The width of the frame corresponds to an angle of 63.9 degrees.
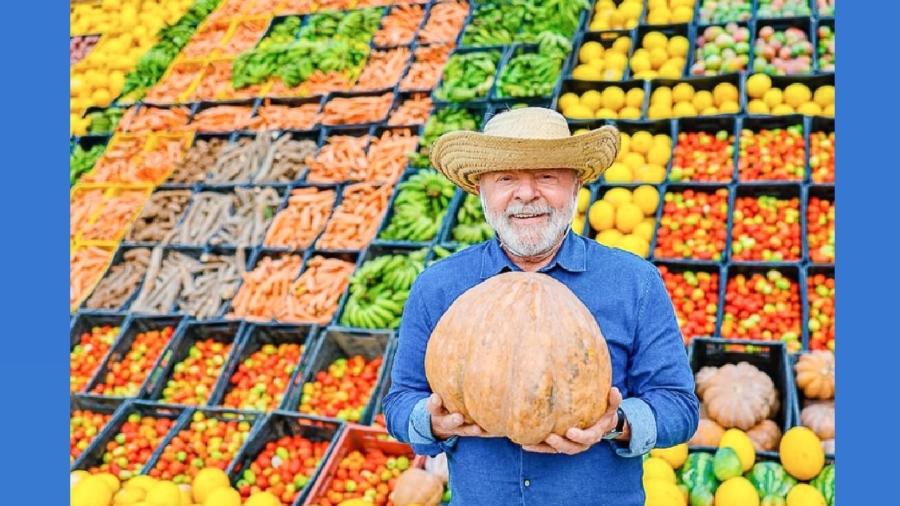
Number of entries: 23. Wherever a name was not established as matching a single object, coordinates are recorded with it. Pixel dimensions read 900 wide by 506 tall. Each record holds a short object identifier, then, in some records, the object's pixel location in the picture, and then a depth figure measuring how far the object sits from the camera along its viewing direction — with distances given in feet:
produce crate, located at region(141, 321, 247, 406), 15.21
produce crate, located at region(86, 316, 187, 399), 15.67
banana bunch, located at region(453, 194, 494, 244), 16.26
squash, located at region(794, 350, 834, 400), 11.95
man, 6.00
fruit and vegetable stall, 12.18
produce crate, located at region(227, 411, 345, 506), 12.67
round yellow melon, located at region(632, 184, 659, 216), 16.10
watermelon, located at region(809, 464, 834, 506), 10.18
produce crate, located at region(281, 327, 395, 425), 14.06
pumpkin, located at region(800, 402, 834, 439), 11.31
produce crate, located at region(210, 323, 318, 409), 14.85
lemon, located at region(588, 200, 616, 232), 15.79
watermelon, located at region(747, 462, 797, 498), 10.21
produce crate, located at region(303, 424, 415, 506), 12.39
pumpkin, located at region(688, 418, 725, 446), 11.26
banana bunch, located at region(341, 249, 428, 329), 15.12
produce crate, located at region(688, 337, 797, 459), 12.00
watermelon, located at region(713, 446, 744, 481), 10.32
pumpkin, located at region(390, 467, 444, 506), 11.16
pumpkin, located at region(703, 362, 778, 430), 11.44
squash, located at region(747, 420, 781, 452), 11.32
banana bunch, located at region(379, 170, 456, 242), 16.85
